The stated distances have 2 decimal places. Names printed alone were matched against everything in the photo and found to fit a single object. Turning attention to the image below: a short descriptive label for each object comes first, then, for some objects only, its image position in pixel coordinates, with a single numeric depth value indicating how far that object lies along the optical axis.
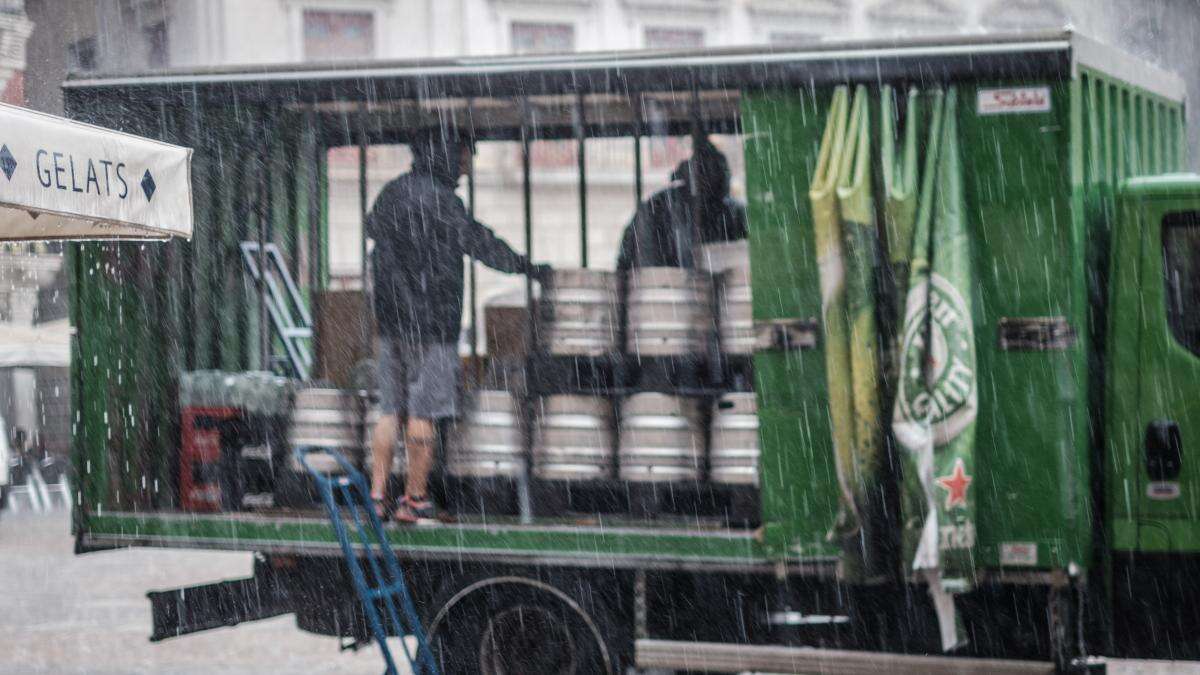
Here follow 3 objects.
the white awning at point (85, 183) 6.17
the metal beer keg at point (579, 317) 7.14
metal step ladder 8.66
